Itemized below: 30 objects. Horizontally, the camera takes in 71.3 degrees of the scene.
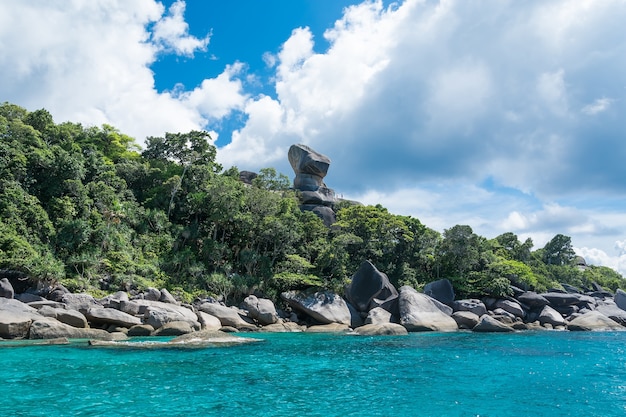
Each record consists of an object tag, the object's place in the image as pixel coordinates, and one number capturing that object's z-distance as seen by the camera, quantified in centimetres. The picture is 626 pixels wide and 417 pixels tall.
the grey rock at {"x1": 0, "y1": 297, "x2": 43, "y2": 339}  1864
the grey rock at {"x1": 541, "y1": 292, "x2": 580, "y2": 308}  3853
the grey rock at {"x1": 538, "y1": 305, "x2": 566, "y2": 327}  3512
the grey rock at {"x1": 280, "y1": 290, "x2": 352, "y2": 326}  3177
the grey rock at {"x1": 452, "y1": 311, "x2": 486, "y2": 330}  3203
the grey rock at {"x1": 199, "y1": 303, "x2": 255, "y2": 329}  2734
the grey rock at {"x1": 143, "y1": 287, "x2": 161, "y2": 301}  2683
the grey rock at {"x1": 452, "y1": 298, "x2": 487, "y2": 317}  3484
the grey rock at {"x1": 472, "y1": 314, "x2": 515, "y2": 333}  3034
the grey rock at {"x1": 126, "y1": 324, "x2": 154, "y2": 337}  2161
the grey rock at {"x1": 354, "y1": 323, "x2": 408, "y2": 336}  2736
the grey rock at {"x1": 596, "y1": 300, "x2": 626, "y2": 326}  3709
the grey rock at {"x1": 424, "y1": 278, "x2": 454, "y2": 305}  3581
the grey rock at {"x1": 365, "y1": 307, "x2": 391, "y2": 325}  3008
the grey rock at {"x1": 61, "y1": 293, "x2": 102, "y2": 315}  2259
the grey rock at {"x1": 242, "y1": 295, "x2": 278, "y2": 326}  2955
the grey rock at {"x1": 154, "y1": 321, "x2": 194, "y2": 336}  2202
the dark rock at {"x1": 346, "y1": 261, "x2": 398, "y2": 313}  3352
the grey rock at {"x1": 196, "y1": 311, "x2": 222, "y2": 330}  2527
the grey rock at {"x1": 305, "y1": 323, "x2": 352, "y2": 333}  2925
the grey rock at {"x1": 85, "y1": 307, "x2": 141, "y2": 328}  2173
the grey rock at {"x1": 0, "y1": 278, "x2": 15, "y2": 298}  2216
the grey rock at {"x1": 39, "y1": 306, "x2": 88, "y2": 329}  2086
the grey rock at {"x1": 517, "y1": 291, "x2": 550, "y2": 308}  3803
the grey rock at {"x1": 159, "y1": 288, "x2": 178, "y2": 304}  2700
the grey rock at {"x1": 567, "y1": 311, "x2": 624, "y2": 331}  3266
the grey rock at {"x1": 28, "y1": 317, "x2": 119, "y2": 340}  1900
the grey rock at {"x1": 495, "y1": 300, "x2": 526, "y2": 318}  3672
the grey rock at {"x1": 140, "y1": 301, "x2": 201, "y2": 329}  2280
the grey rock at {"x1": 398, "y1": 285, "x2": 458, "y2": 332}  2977
